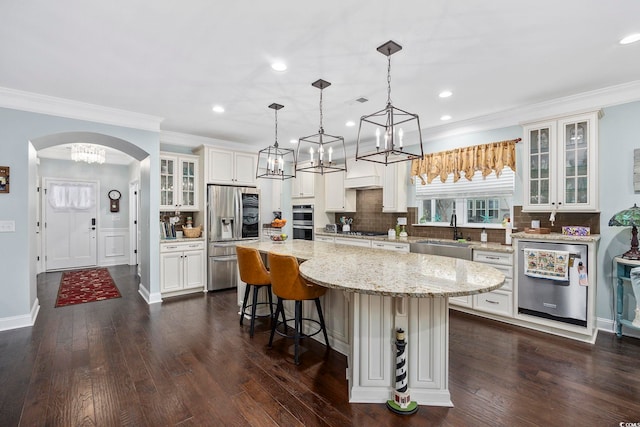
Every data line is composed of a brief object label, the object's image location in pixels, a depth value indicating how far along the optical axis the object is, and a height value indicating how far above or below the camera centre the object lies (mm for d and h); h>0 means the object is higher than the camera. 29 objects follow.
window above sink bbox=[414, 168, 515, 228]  4148 +131
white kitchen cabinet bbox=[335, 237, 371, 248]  5079 -534
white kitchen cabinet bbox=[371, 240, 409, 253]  4557 -541
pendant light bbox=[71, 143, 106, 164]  5469 +1007
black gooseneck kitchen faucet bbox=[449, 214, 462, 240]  4564 -230
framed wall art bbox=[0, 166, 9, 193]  3398 +340
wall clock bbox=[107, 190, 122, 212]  7320 +235
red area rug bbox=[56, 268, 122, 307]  4598 -1309
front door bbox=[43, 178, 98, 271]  6676 -289
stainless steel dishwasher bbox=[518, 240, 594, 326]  3109 -852
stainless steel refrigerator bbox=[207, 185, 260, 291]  5109 -294
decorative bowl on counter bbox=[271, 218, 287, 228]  4248 -179
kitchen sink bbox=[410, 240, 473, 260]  3856 -502
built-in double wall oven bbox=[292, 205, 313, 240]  6148 -240
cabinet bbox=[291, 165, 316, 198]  6139 +506
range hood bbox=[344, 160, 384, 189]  5328 +616
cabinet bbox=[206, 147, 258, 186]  5191 +749
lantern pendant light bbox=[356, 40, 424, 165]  2164 +1244
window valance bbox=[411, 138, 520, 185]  4039 +684
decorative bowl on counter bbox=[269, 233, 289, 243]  4109 -372
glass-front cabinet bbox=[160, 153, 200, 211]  5004 +461
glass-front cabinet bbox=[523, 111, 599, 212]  3262 +503
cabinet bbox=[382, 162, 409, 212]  5074 +384
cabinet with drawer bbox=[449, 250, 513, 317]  3562 -990
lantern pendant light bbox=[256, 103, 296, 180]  3639 +980
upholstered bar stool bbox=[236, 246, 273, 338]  3141 -624
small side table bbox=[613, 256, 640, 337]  3080 -774
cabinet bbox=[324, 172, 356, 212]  5875 +287
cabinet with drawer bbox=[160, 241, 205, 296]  4691 -900
